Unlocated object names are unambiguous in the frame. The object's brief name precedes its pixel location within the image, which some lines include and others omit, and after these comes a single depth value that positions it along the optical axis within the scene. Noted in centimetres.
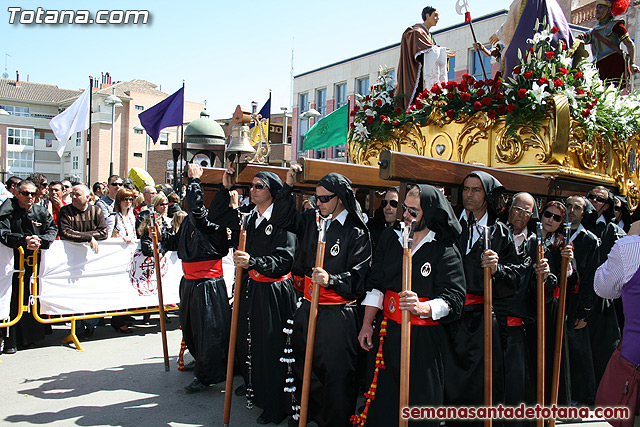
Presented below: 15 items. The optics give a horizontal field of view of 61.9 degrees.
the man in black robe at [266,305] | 472
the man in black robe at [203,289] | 536
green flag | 959
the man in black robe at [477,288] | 391
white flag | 1238
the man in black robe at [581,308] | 496
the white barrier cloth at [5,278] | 646
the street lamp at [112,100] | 1832
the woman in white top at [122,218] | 791
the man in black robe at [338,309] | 421
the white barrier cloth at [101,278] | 683
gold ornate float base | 556
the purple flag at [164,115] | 1223
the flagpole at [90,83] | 1300
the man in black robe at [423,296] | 354
